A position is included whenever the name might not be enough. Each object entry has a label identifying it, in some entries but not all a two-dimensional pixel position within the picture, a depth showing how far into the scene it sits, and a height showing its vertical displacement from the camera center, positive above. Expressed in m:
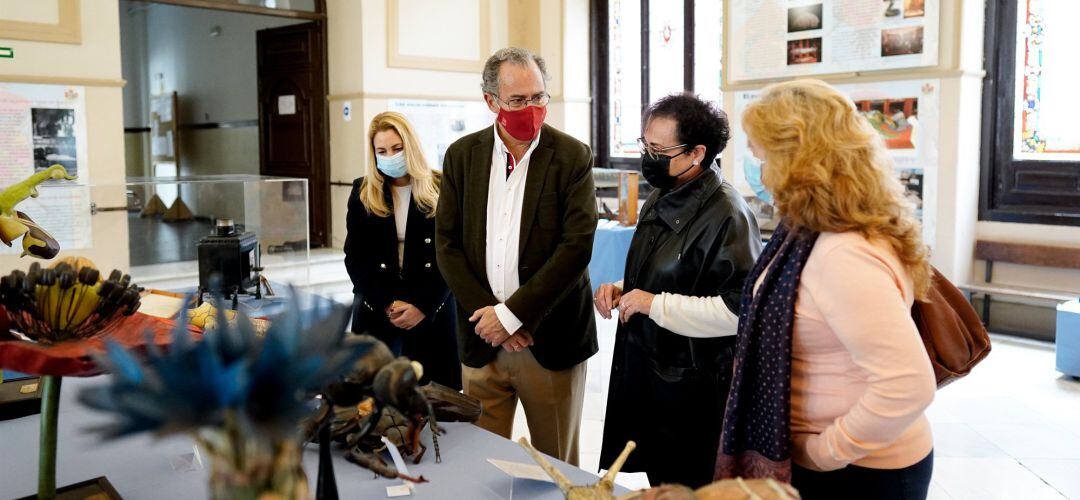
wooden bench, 6.16 -0.67
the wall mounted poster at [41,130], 6.73 +0.32
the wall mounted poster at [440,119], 8.95 +0.51
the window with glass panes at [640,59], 8.72 +1.10
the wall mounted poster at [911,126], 6.62 +0.30
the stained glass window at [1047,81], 6.25 +0.59
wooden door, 9.04 +0.64
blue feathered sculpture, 0.81 -0.21
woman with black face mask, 2.31 -0.33
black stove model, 3.51 -0.35
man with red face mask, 2.59 -0.21
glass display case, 5.47 -0.31
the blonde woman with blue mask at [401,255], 3.07 -0.29
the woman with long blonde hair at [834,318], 1.51 -0.26
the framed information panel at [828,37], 6.66 +1.03
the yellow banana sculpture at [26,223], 1.74 -0.10
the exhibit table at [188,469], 1.61 -0.57
